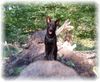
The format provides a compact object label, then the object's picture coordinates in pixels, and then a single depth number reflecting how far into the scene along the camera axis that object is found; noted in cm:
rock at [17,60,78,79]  197
